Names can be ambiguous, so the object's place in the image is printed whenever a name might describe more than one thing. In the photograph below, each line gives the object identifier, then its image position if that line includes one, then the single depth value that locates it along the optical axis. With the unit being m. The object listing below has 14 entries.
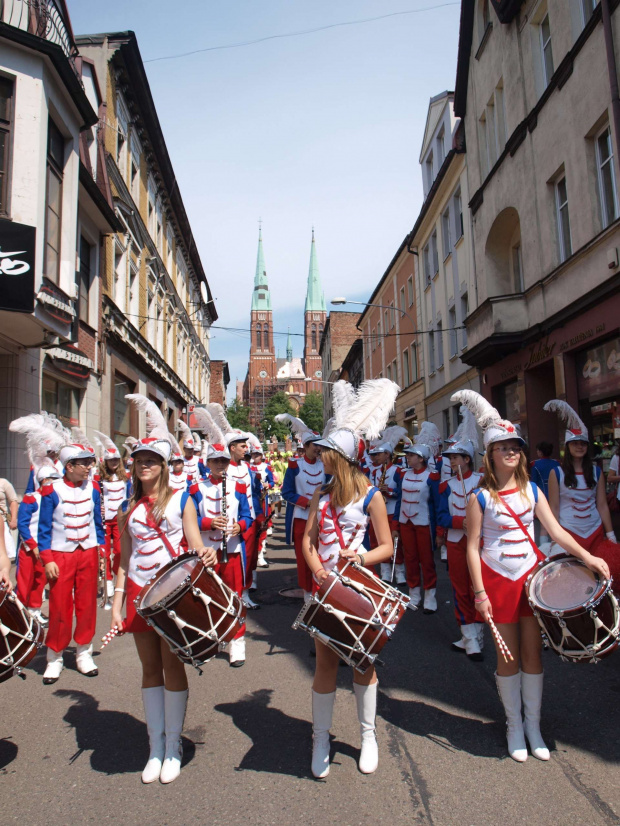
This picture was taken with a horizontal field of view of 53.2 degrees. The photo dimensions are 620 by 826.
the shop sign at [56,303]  10.51
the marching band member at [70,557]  5.41
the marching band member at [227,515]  5.70
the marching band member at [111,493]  8.65
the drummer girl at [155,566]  3.58
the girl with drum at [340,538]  3.54
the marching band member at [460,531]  5.77
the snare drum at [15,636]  3.50
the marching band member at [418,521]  7.46
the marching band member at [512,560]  3.69
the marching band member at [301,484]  7.48
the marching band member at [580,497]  6.29
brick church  158.62
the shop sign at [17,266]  9.68
